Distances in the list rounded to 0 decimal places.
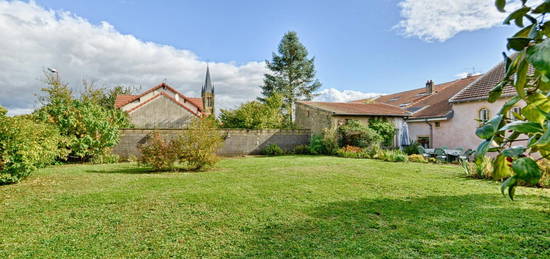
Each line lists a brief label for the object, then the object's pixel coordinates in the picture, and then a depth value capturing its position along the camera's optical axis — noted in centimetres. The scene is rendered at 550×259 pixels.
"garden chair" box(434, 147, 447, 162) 1480
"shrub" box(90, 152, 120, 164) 1476
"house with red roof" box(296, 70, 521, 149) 1645
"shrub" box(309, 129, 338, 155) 1859
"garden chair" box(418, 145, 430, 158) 1562
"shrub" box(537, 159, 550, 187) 755
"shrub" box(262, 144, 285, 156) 1911
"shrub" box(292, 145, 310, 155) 1961
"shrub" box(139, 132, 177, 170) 1062
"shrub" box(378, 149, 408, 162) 1433
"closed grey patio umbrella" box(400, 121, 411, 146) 2053
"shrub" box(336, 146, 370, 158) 1661
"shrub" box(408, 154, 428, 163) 1428
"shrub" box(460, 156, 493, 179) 891
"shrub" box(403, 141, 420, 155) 1838
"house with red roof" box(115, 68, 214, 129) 2856
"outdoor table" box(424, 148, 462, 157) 1479
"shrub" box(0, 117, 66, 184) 777
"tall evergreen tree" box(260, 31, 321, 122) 3975
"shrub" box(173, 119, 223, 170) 1086
